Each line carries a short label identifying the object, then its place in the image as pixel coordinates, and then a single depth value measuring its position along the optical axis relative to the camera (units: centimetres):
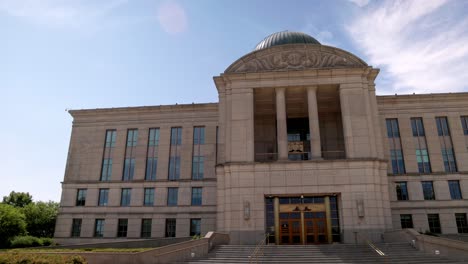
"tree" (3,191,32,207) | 6481
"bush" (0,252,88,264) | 1602
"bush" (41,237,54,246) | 3925
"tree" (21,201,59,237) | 4928
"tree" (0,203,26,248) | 3594
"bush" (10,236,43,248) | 3570
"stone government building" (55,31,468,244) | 3059
